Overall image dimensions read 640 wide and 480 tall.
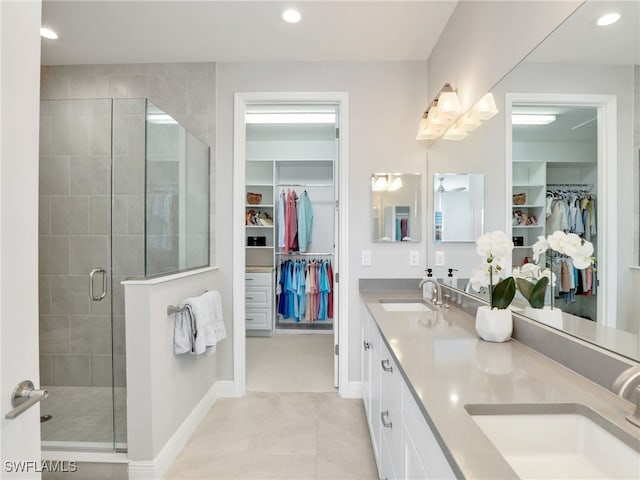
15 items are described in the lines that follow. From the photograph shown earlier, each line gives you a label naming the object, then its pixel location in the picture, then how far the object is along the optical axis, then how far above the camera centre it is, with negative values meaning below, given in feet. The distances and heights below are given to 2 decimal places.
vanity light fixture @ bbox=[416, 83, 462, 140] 6.68 +2.67
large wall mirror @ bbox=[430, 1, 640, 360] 2.98 +0.92
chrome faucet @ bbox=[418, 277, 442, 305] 7.00 -1.22
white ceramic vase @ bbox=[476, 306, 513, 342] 4.51 -1.21
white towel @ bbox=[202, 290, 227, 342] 7.56 -1.85
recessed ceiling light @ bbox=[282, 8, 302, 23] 6.83 +4.70
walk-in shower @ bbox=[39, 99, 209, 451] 6.45 +0.10
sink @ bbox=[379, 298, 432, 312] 7.47 -1.58
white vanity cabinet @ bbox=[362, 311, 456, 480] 2.78 -2.19
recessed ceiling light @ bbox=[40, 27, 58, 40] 7.42 +4.67
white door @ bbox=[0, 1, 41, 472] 2.20 +0.07
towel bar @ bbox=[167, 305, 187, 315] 6.35 -1.46
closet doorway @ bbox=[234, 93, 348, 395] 13.28 +0.10
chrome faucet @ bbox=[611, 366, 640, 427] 2.60 -1.16
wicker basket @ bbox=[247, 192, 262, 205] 15.42 +1.80
